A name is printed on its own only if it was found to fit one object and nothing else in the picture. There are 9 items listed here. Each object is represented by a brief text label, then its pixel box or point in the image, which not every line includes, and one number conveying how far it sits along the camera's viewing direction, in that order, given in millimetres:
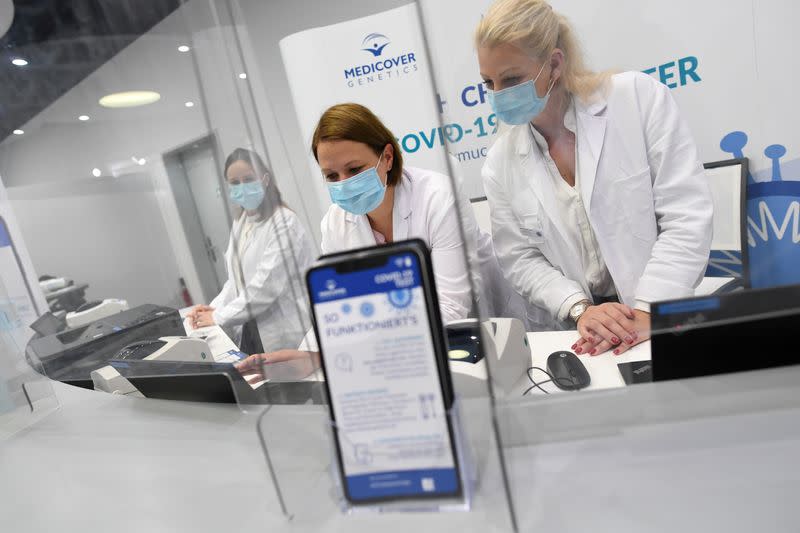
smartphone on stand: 467
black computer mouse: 910
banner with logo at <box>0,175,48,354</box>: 1396
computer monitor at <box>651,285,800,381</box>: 661
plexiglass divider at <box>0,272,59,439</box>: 1214
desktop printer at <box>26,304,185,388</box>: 1306
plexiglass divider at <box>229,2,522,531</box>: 539
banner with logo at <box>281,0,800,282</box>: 1188
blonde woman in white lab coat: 1167
